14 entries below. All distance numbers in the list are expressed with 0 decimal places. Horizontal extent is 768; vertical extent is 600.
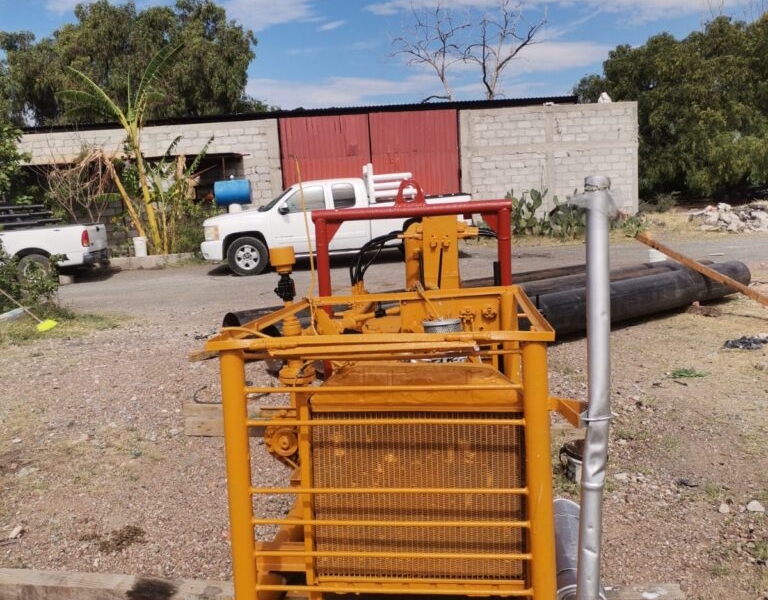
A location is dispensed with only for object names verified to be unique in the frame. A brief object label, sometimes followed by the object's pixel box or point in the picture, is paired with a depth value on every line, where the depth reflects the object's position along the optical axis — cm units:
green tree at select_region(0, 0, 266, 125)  3017
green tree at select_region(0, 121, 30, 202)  1109
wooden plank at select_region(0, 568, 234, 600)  289
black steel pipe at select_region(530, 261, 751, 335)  741
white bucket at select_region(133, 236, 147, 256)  1680
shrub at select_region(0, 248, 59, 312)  988
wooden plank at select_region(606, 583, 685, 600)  246
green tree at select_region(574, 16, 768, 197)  2358
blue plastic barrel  1756
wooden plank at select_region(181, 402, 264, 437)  324
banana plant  1650
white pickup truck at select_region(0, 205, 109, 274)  1379
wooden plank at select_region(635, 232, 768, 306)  786
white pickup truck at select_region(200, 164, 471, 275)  1455
